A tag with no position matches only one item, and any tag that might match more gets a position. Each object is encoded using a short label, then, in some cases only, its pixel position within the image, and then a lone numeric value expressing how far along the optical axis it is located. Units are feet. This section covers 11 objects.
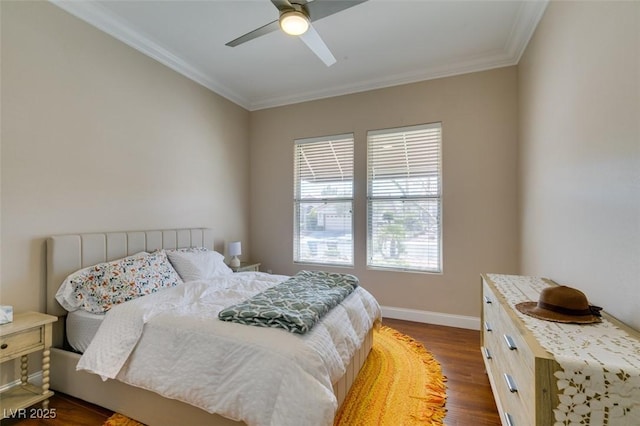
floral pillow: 6.58
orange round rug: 5.76
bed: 4.87
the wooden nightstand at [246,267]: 11.64
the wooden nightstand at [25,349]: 5.43
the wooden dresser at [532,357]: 3.09
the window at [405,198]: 11.02
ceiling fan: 5.79
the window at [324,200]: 12.44
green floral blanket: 5.22
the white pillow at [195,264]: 8.68
